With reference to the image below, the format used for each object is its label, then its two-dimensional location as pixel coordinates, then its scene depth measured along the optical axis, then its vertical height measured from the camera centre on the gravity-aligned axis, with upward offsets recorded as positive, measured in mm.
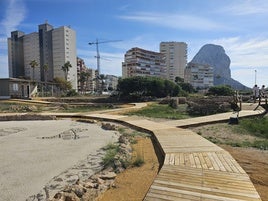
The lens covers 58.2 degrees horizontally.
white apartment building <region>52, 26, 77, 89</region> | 92188 +16403
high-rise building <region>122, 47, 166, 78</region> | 103625 +12604
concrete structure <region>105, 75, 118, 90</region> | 130850 +5706
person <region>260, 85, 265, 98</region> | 19406 -85
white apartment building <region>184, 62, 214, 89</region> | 120875 +8264
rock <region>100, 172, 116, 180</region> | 4922 -1751
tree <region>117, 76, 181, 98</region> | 35500 +566
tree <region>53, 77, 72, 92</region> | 58700 +1814
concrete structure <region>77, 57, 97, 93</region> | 110338 +10679
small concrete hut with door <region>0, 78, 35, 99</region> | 34938 +569
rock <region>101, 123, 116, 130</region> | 11595 -1737
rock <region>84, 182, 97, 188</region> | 4451 -1749
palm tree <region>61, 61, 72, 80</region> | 68869 +7029
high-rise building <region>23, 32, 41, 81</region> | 93250 +16053
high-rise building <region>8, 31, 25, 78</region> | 97562 +15183
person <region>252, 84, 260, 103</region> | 19609 -165
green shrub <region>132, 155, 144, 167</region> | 5695 -1704
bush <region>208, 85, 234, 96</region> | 40169 -117
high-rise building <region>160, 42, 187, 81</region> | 124438 +16944
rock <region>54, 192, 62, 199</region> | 4074 -1786
